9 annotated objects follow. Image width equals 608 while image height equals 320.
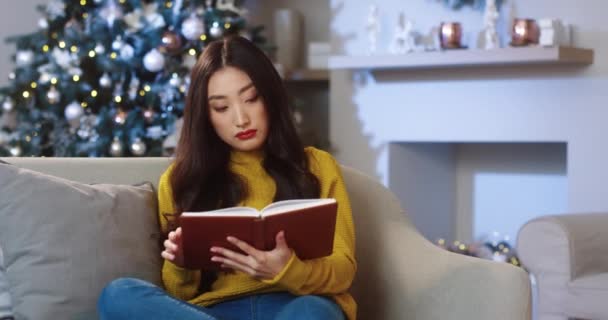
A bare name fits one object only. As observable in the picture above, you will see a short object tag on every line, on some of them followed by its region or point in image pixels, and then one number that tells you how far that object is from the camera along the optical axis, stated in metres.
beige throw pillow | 1.73
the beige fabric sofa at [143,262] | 1.68
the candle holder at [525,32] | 3.50
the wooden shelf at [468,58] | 3.42
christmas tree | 3.94
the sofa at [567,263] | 2.54
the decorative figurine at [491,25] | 3.65
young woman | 1.75
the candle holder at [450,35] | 3.68
